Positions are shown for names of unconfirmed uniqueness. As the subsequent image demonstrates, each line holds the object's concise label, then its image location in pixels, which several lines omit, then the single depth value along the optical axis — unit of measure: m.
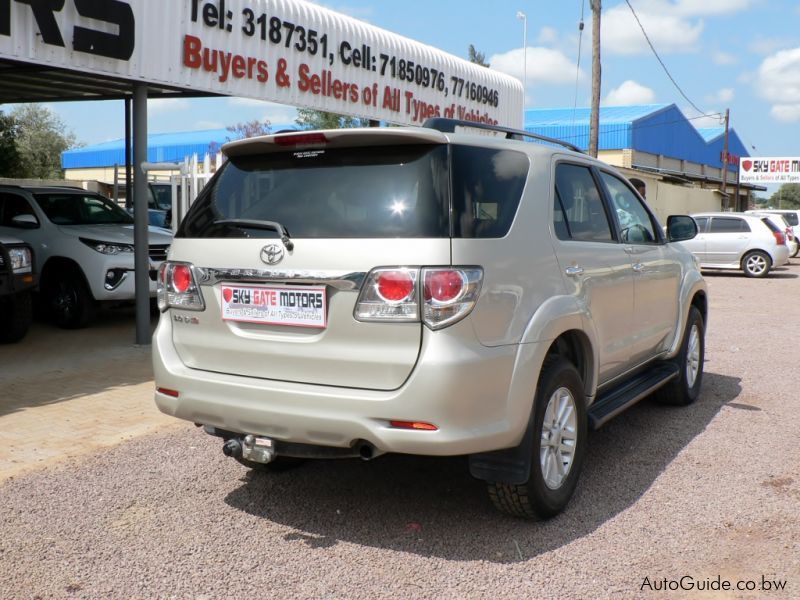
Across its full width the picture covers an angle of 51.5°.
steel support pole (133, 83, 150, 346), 8.83
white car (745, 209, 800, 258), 26.08
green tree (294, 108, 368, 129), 37.16
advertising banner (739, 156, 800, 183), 58.03
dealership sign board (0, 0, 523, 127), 7.79
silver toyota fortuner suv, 3.46
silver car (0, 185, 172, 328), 9.84
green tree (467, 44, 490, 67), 55.38
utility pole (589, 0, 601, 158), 21.81
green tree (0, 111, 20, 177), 34.81
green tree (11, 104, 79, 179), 55.31
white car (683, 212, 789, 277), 20.89
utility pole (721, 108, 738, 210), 47.06
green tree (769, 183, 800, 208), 124.38
